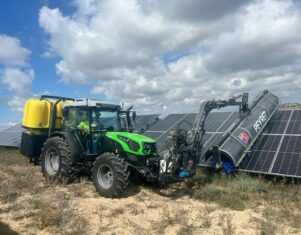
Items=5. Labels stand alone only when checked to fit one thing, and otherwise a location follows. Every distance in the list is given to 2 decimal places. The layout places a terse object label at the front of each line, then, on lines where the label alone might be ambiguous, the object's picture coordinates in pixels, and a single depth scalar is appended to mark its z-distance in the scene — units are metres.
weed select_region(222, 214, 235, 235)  4.89
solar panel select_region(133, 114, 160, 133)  13.10
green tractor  6.96
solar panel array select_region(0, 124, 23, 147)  15.28
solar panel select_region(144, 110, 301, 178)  7.79
